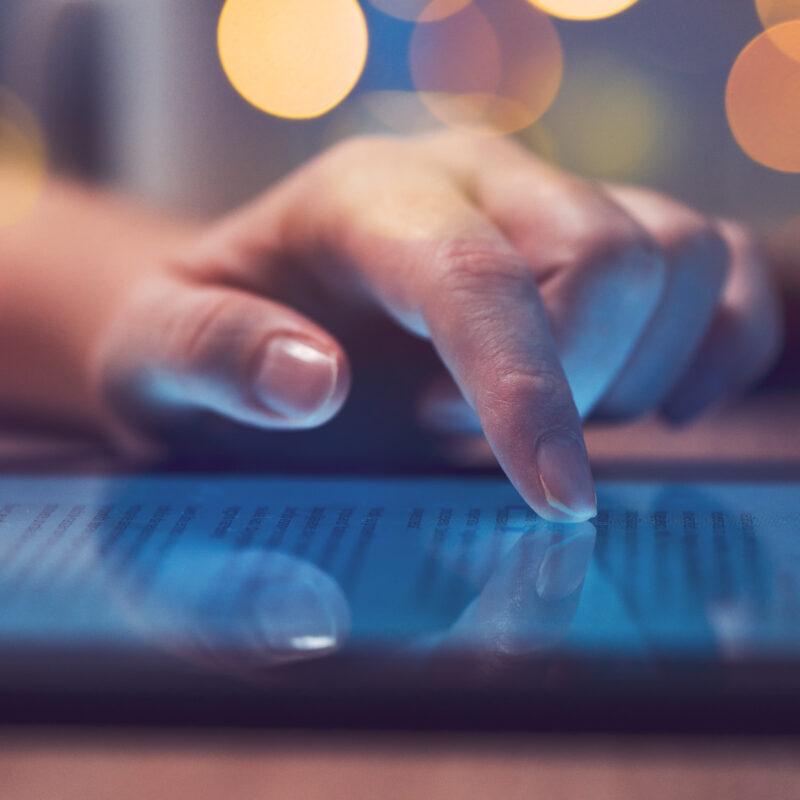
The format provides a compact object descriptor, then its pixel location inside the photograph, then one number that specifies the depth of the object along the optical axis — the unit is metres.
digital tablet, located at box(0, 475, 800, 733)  0.32
